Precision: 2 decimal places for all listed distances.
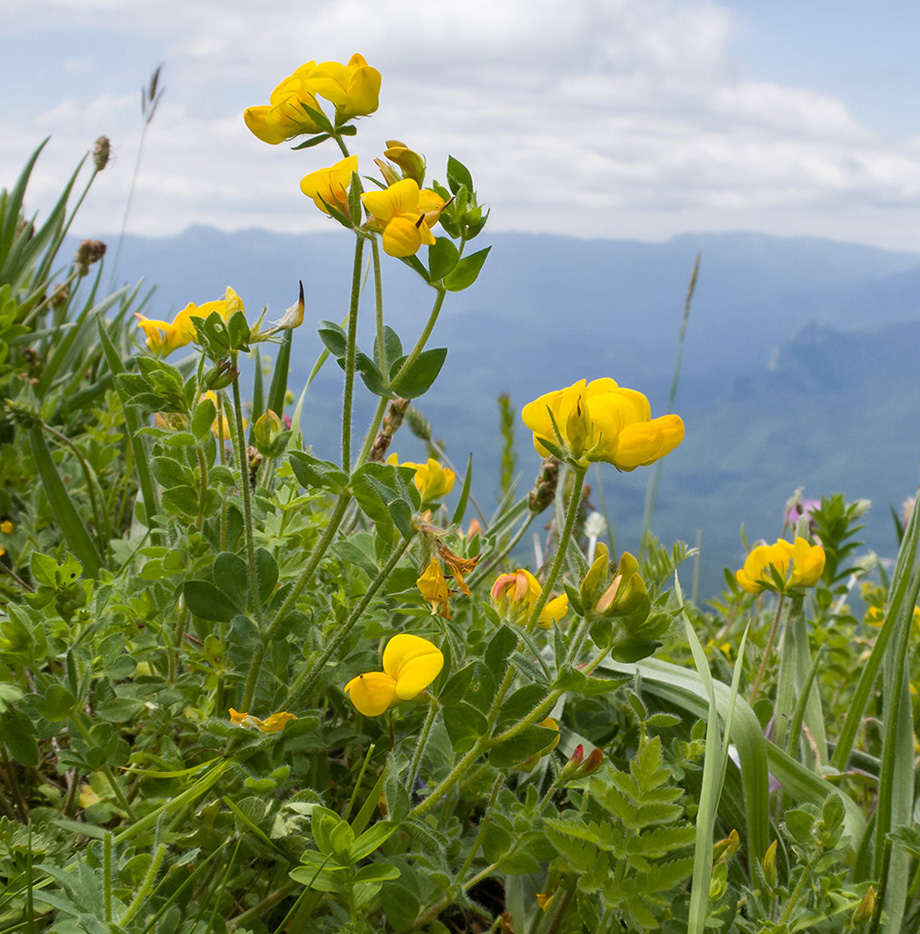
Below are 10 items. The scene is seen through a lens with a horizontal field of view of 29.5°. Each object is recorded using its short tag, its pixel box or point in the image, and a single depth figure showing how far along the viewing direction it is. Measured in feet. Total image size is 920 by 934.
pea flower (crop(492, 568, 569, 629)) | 0.99
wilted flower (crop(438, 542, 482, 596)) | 0.94
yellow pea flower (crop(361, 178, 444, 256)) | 0.91
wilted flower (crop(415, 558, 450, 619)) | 0.93
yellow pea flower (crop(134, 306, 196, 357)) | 1.12
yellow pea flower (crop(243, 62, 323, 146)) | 0.98
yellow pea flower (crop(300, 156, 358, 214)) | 0.94
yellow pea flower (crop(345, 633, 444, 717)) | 0.91
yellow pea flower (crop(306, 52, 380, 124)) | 0.97
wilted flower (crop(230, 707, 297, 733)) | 0.95
